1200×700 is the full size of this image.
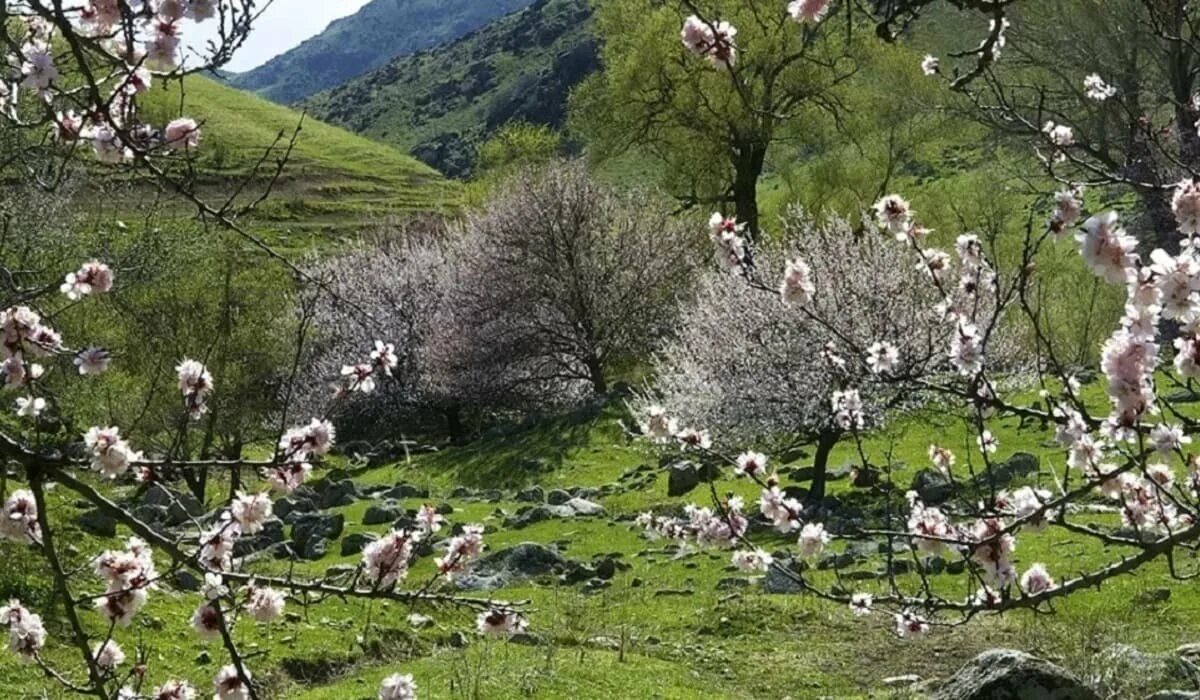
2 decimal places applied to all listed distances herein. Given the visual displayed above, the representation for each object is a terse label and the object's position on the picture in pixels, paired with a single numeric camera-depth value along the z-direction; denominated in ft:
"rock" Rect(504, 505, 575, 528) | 63.67
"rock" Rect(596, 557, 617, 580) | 51.16
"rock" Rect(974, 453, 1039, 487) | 53.21
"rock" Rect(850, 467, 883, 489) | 58.34
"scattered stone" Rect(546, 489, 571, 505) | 69.15
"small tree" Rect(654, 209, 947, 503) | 57.16
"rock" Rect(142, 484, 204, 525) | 60.33
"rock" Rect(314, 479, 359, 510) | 74.23
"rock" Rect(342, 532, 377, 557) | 57.31
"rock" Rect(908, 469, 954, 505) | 51.80
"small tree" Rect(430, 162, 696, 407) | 101.81
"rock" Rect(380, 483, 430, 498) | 76.13
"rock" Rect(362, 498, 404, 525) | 65.67
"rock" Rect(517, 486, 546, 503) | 71.56
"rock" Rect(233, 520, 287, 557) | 58.95
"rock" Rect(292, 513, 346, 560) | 59.16
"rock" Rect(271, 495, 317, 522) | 68.74
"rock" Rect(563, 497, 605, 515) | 64.49
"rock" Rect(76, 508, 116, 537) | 47.03
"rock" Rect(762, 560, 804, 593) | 46.65
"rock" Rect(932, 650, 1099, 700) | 26.73
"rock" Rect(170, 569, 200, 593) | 42.09
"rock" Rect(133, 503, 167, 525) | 62.88
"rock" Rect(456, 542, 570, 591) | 50.16
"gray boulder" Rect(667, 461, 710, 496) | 65.21
